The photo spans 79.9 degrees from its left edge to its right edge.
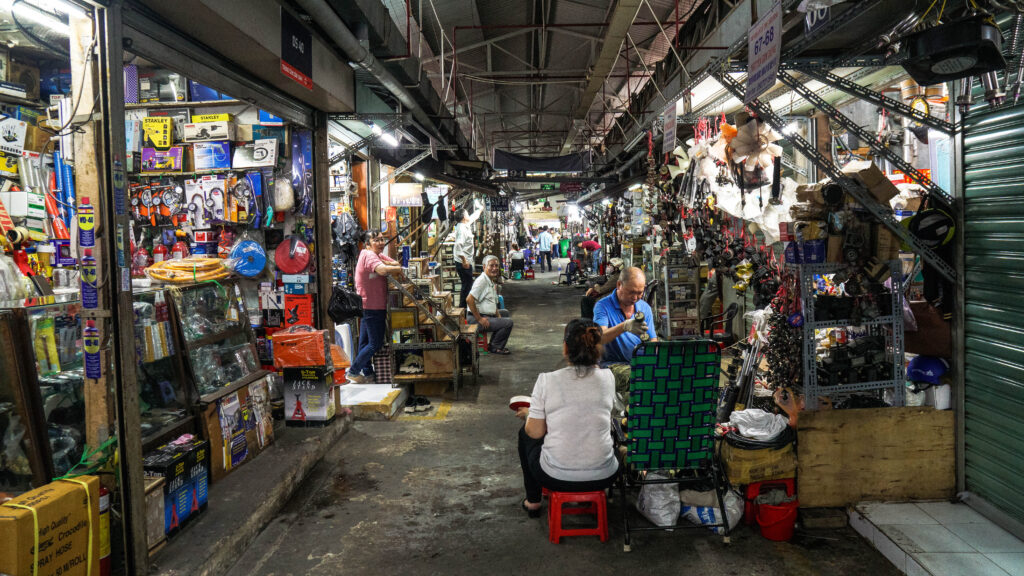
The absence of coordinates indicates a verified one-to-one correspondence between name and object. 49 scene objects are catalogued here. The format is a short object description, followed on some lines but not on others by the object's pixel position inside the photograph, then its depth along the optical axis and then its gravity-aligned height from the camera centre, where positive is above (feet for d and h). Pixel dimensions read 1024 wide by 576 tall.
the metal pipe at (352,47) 15.36 +6.34
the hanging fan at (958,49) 8.90 +3.05
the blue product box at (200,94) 20.90 +6.07
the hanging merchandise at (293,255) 21.01 +0.48
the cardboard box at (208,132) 20.43 +4.67
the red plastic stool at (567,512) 11.86 -5.02
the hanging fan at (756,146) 16.96 +3.12
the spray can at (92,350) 9.81 -1.23
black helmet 12.40 +0.50
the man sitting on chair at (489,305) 28.86 -1.94
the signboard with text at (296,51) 15.44 +5.78
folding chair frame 11.89 -4.35
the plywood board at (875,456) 12.73 -4.22
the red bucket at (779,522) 12.17 -5.28
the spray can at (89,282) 9.61 -0.12
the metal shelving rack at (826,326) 12.75 -1.58
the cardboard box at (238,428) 13.91 -3.85
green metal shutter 11.18 -1.07
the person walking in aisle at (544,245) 93.30 +2.73
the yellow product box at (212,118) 20.43 +5.14
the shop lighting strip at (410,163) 27.91 +4.72
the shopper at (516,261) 82.04 +0.31
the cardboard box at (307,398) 17.87 -3.79
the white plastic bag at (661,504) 12.56 -5.07
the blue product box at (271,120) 20.61 +5.04
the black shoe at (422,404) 21.96 -5.08
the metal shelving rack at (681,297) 30.12 -1.92
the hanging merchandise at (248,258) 20.63 +0.42
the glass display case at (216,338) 14.85 -1.77
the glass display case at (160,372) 13.17 -2.23
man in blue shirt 15.96 -1.48
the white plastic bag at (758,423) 12.70 -3.53
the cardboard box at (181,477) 11.13 -3.91
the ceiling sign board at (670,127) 19.97 +4.34
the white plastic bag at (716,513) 12.48 -5.23
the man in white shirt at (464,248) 39.40 +1.09
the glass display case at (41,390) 10.03 -1.99
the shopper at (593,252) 62.13 +1.09
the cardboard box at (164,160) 20.57 +3.80
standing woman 23.13 -1.15
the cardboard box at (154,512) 10.48 -4.16
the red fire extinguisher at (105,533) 9.80 -4.17
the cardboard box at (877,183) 12.53 +1.46
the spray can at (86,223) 9.55 +0.80
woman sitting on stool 11.57 -2.96
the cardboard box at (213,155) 20.52 +3.88
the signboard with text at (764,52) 10.85 +3.85
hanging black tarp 52.16 +8.63
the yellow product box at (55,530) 7.80 -3.50
